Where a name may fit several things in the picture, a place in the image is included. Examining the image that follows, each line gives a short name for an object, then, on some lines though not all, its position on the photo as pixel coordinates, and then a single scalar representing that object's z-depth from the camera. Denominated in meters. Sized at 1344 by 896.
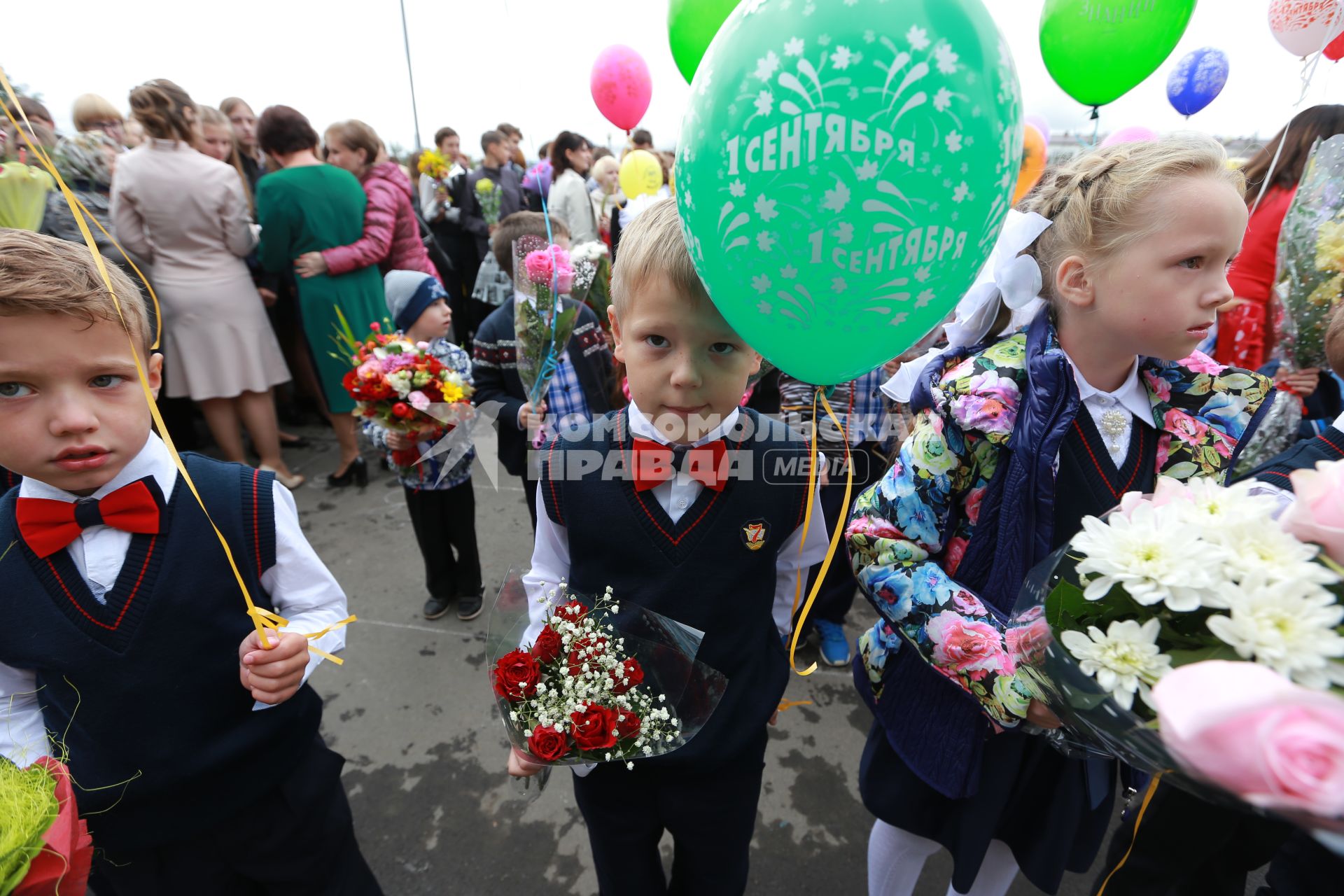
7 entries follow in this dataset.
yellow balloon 5.61
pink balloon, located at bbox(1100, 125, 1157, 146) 2.87
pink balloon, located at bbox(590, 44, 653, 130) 3.91
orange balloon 3.57
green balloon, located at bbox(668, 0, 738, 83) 2.04
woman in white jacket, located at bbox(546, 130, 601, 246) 5.92
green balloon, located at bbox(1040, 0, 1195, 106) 2.52
